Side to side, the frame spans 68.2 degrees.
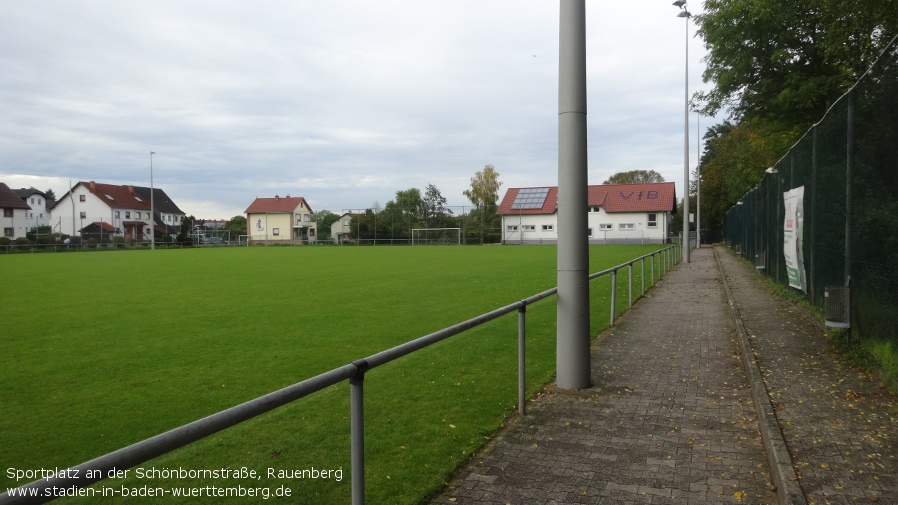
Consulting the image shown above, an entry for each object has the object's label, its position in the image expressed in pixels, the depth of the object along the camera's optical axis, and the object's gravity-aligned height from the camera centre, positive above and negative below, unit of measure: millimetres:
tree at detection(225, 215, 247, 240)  110875 +1376
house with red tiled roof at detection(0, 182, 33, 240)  69375 +2220
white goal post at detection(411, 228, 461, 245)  73125 -767
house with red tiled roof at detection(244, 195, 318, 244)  98500 +1948
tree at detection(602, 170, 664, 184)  107812 +8422
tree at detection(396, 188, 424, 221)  77900 +4193
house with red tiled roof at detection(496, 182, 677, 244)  66625 +1601
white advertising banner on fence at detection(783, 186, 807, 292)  10812 -145
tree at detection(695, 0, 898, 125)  19297 +5311
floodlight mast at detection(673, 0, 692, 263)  28047 +2542
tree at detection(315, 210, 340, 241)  95438 +1635
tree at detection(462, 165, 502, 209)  95500 +6147
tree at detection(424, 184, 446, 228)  90000 +4800
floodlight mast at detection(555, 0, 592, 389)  6113 +203
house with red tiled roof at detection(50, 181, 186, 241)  85125 +3144
